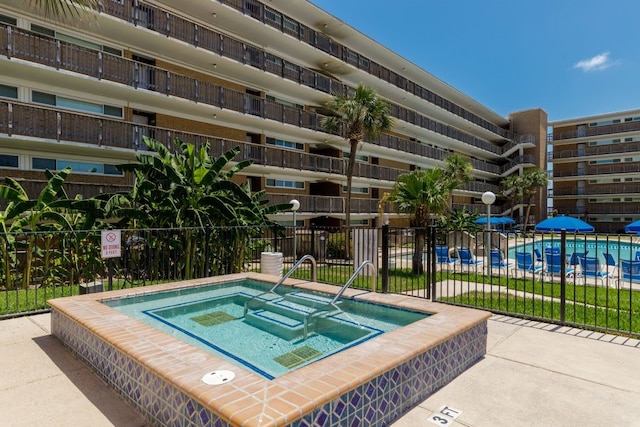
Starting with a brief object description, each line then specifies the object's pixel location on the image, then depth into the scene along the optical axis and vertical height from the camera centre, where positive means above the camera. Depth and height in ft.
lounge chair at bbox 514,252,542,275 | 49.79 -8.32
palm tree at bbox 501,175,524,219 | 145.48 +8.11
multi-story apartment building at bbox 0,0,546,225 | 46.34 +18.87
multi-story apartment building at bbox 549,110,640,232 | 148.25 +17.08
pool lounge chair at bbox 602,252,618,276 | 46.77 -8.34
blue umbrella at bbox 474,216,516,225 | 90.12 -3.32
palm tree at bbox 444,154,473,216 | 97.75 +11.09
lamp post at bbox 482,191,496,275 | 44.47 +1.26
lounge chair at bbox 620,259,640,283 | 38.29 -6.91
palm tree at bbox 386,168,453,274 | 44.93 +1.36
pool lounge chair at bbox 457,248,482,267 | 52.34 -7.18
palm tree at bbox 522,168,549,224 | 142.61 +10.55
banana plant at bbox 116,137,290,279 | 38.17 +1.13
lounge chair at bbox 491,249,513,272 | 49.83 -7.56
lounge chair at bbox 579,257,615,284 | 41.47 -7.42
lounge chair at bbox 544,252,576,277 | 42.47 -6.49
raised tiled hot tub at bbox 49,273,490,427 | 9.28 -5.05
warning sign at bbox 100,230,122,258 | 26.61 -2.49
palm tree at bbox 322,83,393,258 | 66.74 +17.12
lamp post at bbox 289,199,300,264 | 42.63 +0.41
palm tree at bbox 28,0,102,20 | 21.60 +12.52
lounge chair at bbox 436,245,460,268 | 52.65 -6.97
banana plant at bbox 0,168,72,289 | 34.91 -0.21
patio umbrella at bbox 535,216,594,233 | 54.31 -2.39
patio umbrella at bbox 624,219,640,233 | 54.03 -2.94
